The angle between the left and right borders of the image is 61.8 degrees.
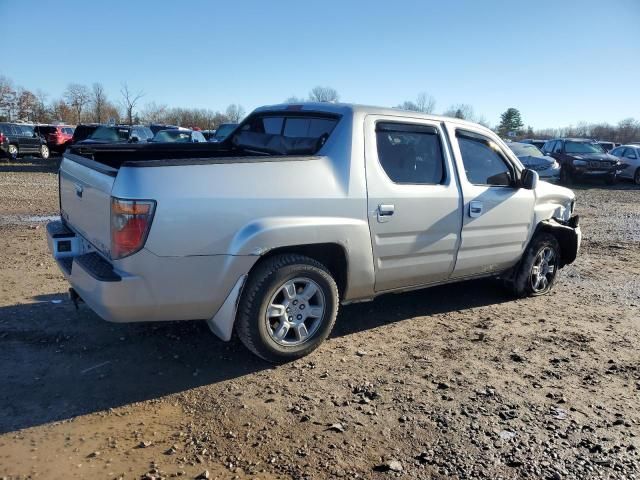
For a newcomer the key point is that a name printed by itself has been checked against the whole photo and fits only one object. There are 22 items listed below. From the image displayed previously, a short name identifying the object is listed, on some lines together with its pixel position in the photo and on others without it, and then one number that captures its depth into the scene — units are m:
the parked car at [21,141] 23.73
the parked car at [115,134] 20.08
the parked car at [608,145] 34.06
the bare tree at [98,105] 65.25
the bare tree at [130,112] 57.40
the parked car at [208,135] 25.77
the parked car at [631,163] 22.08
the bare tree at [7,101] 62.69
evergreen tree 89.12
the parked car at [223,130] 18.75
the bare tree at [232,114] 75.16
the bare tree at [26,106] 63.31
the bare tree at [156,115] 69.05
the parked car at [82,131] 21.77
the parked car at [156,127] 27.03
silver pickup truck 3.28
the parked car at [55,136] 26.84
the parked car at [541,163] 18.36
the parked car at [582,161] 20.61
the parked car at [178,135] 19.38
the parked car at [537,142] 30.00
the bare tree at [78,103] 65.50
